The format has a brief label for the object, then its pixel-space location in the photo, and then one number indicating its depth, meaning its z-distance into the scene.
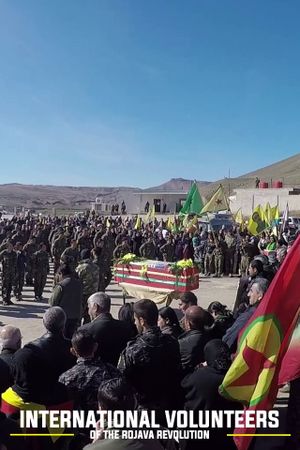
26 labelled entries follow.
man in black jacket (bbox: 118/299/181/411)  3.83
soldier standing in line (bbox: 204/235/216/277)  18.27
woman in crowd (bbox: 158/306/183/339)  4.90
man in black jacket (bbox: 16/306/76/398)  3.53
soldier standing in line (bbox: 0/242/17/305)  11.44
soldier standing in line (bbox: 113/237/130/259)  15.38
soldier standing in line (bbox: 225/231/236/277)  18.28
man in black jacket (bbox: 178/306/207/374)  4.33
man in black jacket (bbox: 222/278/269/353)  4.89
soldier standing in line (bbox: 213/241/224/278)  18.01
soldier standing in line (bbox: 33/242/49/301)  12.24
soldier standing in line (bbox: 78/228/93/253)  15.93
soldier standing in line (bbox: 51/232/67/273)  14.98
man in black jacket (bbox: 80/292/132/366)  4.61
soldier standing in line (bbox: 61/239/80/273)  12.11
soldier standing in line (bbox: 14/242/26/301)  12.19
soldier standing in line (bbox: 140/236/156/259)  17.27
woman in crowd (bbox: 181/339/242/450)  3.66
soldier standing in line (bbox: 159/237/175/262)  18.28
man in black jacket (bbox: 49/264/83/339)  7.10
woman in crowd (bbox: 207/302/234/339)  5.00
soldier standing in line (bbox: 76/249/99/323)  8.88
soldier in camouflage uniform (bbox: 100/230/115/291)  13.02
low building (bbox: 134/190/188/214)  57.66
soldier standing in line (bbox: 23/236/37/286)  13.34
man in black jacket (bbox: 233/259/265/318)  6.74
